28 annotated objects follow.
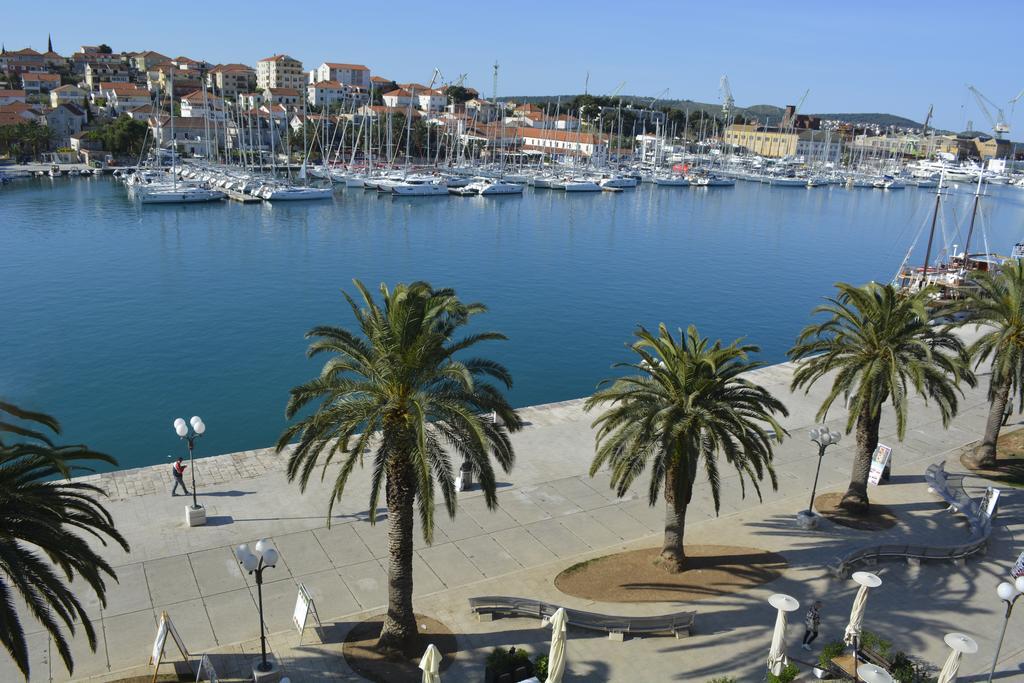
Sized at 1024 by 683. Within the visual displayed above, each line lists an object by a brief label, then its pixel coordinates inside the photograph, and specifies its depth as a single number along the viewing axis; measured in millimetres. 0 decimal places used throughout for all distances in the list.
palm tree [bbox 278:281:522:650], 13773
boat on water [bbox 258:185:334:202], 95875
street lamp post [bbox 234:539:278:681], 12148
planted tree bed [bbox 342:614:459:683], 13727
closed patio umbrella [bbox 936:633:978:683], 12734
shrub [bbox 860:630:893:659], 14219
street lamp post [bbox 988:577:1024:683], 12508
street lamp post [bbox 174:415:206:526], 18203
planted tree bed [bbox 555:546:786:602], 16625
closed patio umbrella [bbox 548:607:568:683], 12477
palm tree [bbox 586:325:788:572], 16062
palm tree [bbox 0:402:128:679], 10406
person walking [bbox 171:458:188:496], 19875
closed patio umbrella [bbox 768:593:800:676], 13648
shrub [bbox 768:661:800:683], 13609
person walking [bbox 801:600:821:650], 14844
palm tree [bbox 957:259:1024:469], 22594
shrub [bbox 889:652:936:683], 13672
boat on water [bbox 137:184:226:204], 88625
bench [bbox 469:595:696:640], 14797
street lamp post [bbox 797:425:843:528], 19312
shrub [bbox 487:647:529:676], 13105
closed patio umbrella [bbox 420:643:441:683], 11977
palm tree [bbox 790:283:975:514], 19422
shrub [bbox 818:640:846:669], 14062
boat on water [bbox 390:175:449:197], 107438
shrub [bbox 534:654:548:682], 13241
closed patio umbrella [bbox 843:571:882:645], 14383
